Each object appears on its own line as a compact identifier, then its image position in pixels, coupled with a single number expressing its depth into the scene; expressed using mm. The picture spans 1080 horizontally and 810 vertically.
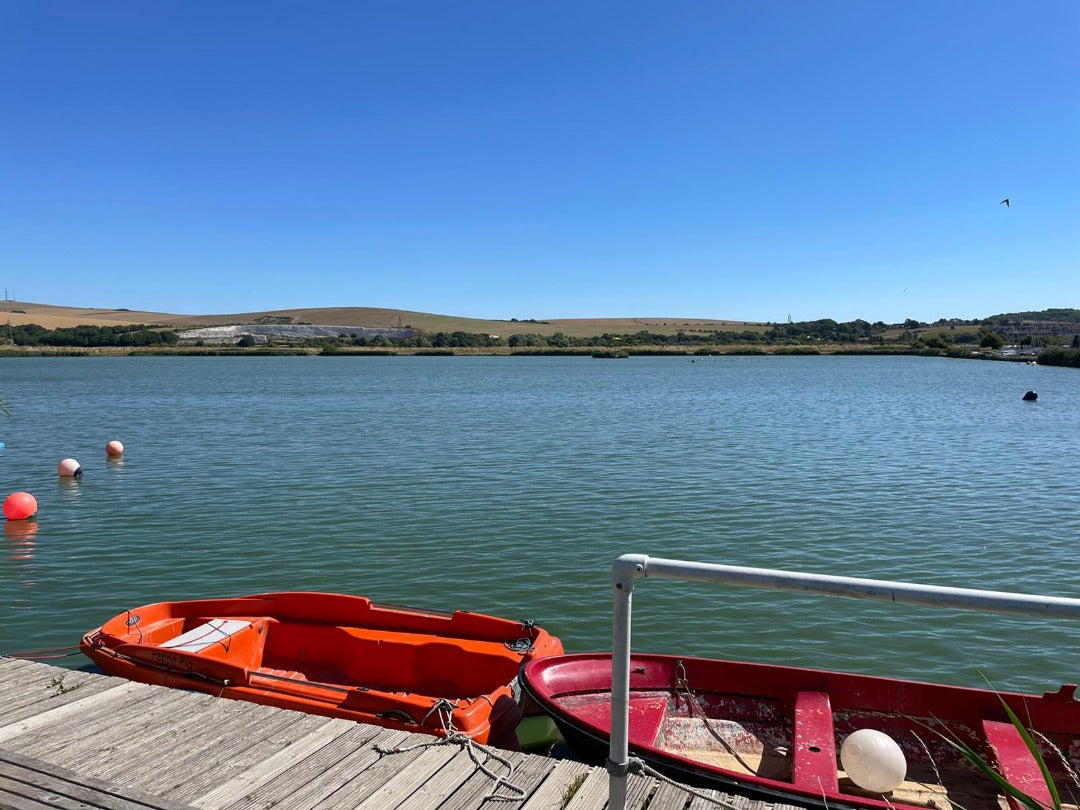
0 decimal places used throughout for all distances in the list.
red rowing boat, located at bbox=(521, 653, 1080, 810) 5379
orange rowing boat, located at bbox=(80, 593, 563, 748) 6723
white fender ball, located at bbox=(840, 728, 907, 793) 5383
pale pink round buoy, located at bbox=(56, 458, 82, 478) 21266
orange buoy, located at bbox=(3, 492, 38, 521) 16734
